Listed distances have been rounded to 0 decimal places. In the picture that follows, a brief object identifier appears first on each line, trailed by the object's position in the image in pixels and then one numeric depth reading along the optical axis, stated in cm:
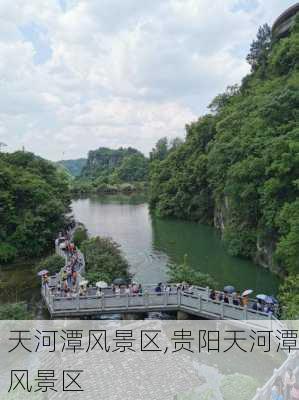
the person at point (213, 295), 1867
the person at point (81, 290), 1905
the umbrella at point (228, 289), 1947
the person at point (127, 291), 1867
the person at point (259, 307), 1742
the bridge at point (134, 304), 1823
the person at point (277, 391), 951
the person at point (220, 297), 1838
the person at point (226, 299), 1827
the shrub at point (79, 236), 3417
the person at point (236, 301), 1825
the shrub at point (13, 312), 1672
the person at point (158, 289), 1952
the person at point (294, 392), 973
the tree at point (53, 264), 2542
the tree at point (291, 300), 1435
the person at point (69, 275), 2158
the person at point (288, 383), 1008
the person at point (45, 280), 2027
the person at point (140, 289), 1959
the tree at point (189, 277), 2156
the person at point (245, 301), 1780
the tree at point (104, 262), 2269
